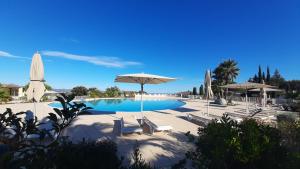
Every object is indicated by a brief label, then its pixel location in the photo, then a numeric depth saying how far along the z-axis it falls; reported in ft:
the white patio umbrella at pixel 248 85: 28.69
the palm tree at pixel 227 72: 81.46
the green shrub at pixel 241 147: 6.00
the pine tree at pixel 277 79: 103.82
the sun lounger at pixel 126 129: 14.47
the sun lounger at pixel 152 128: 15.41
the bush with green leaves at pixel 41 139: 2.95
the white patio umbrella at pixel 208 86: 28.48
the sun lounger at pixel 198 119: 19.23
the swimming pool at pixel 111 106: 48.05
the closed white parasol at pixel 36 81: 16.59
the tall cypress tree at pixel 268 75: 101.48
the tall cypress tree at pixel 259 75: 95.34
